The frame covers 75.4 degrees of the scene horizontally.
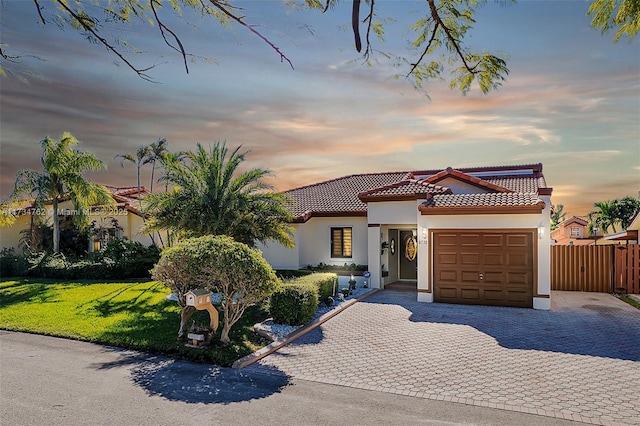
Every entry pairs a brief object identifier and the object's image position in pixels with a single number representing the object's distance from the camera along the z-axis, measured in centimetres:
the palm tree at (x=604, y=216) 4316
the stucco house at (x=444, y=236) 1459
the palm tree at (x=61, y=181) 2389
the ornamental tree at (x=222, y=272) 958
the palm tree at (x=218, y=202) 1518
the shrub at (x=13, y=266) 2414
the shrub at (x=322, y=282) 1383
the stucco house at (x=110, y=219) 2723
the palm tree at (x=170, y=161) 1582
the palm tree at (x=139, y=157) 2997
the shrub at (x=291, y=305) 1185
